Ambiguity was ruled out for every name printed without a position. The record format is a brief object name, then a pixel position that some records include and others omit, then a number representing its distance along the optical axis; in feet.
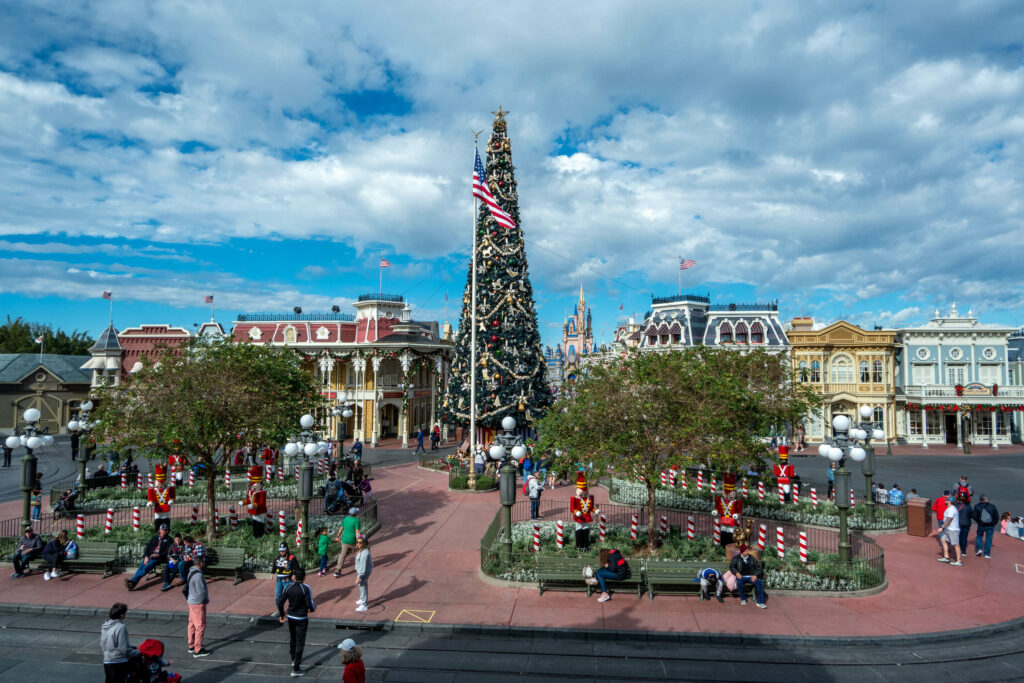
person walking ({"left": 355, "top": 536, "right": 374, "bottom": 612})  40.63
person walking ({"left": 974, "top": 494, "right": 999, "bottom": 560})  51.83
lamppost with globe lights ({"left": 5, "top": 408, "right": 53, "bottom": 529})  54.95
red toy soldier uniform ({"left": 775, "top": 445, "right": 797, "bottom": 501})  69.13
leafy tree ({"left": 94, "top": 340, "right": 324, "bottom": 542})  53.06
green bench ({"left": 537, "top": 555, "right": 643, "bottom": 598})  43.98
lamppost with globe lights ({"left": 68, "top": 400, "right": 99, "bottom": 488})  60.54
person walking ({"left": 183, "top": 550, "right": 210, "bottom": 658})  34.19
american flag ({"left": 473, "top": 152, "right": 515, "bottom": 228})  84.23
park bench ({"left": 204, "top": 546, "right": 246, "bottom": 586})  46.68
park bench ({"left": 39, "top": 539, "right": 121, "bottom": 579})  47.93
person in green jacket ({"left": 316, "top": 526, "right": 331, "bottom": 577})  47.75
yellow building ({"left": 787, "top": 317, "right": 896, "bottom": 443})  152.56
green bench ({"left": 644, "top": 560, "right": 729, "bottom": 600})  43.09
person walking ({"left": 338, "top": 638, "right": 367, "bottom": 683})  24.27
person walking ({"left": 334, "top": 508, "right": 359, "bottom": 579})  48.32
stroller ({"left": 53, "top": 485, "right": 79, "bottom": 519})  64.59
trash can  61.41
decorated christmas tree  99.86
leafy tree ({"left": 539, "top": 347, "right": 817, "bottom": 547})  49.65
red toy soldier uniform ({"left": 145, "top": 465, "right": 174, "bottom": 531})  53.78
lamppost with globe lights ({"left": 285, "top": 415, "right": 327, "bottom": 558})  50.26
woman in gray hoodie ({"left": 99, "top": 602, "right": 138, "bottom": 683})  27.27
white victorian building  147.74
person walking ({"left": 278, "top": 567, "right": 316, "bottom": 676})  32.09
